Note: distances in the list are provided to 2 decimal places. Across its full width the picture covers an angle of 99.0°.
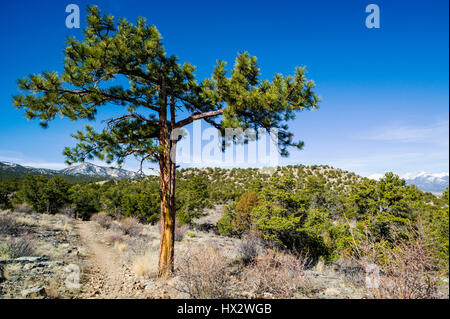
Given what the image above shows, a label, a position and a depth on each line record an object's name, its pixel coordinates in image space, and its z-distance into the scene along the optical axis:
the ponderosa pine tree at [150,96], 4.17
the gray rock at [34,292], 3.76
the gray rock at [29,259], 5.33
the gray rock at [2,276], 4.20
